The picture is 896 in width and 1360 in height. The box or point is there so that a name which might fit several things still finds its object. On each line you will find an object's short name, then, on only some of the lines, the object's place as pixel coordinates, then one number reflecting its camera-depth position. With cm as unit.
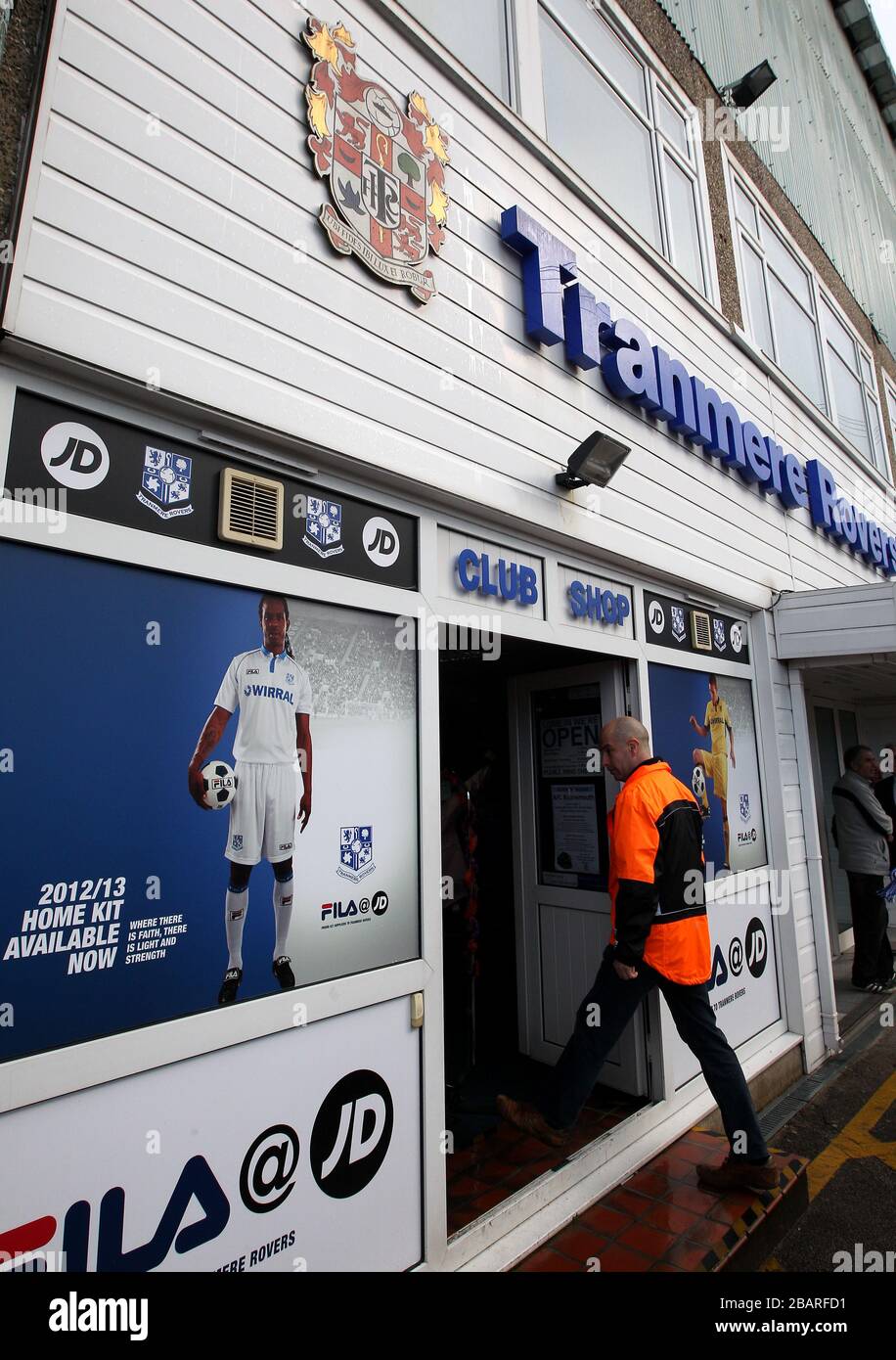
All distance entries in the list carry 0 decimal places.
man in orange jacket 297
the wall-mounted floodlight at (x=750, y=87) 595
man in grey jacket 627
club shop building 176
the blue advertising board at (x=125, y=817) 165
